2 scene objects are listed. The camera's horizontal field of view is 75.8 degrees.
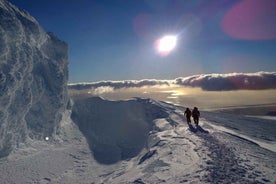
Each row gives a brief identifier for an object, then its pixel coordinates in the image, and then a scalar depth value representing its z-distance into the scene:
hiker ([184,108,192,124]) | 21.44
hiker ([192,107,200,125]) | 20.84
